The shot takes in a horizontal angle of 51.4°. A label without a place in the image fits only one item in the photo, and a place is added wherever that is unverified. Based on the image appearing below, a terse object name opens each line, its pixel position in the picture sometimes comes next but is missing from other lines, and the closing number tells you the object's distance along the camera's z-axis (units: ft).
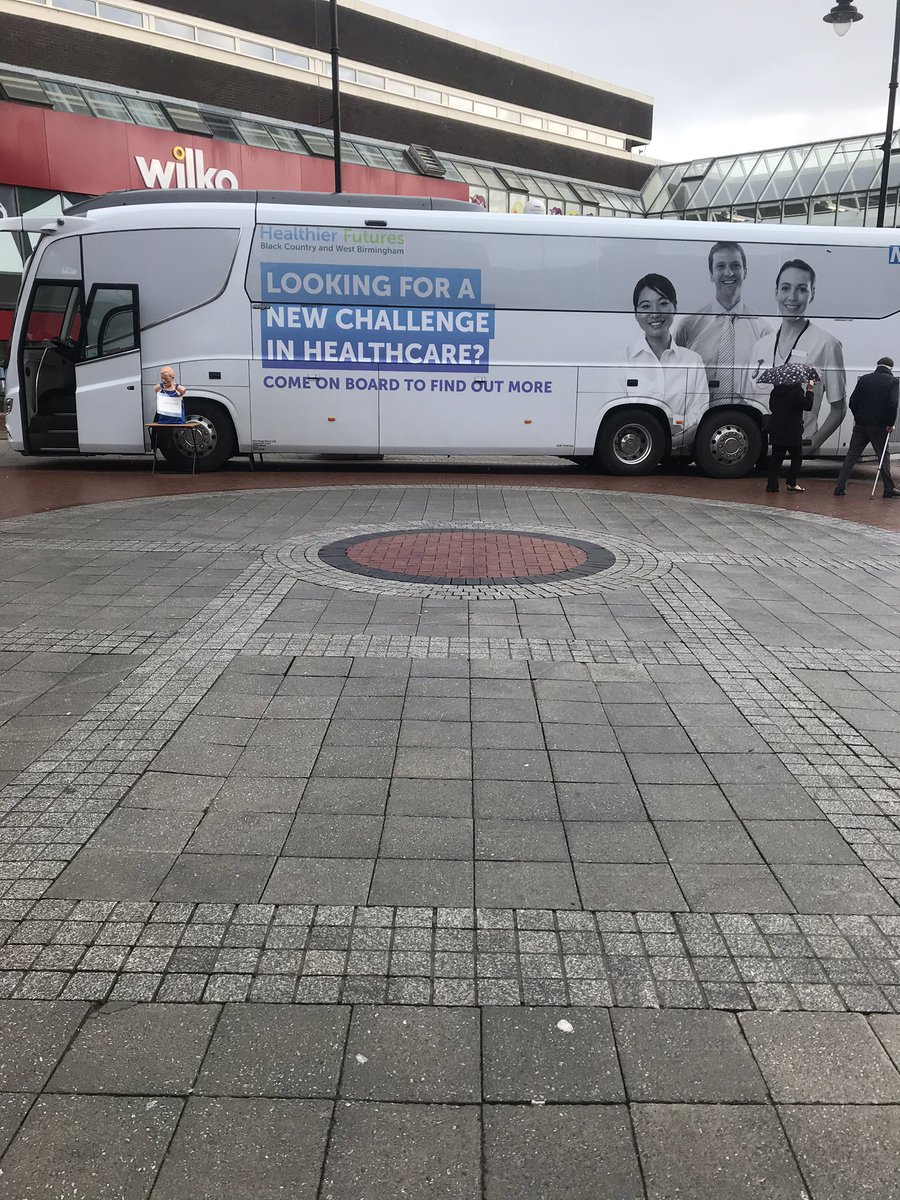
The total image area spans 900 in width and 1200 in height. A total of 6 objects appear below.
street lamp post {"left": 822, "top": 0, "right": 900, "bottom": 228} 54.03
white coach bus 43.88
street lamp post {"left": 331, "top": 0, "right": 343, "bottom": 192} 58.34
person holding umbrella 40.81
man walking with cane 39.68
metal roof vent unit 105.50
